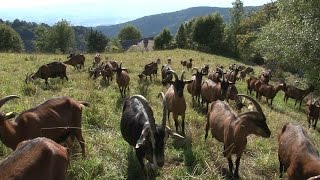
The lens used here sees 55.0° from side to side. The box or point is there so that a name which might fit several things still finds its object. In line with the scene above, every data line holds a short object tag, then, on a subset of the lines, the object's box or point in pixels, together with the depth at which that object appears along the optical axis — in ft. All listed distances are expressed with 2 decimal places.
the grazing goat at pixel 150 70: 60.09
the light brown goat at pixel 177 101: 30.48
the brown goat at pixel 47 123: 19.19
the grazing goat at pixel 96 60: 73.37
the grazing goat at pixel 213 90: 38.15
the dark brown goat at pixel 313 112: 44.70
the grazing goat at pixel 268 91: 53.78
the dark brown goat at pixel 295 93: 59.03
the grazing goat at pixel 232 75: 58.48
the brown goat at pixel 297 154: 18.43
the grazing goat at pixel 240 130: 22.14
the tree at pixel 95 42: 205.82
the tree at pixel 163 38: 198.69
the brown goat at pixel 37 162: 13.53
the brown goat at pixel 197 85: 42.23
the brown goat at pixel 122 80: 44.98
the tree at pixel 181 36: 182.58
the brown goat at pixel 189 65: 82.56
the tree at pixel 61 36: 238.94
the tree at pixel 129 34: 317.75
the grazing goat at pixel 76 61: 66.60
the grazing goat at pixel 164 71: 52.98
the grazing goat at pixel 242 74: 76.02
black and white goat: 18.04
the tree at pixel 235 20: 174.25
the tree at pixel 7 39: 190.34
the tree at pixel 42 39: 251.71
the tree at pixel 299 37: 51.53
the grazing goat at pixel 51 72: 48.12
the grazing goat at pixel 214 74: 46.61
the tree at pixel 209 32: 170.02
